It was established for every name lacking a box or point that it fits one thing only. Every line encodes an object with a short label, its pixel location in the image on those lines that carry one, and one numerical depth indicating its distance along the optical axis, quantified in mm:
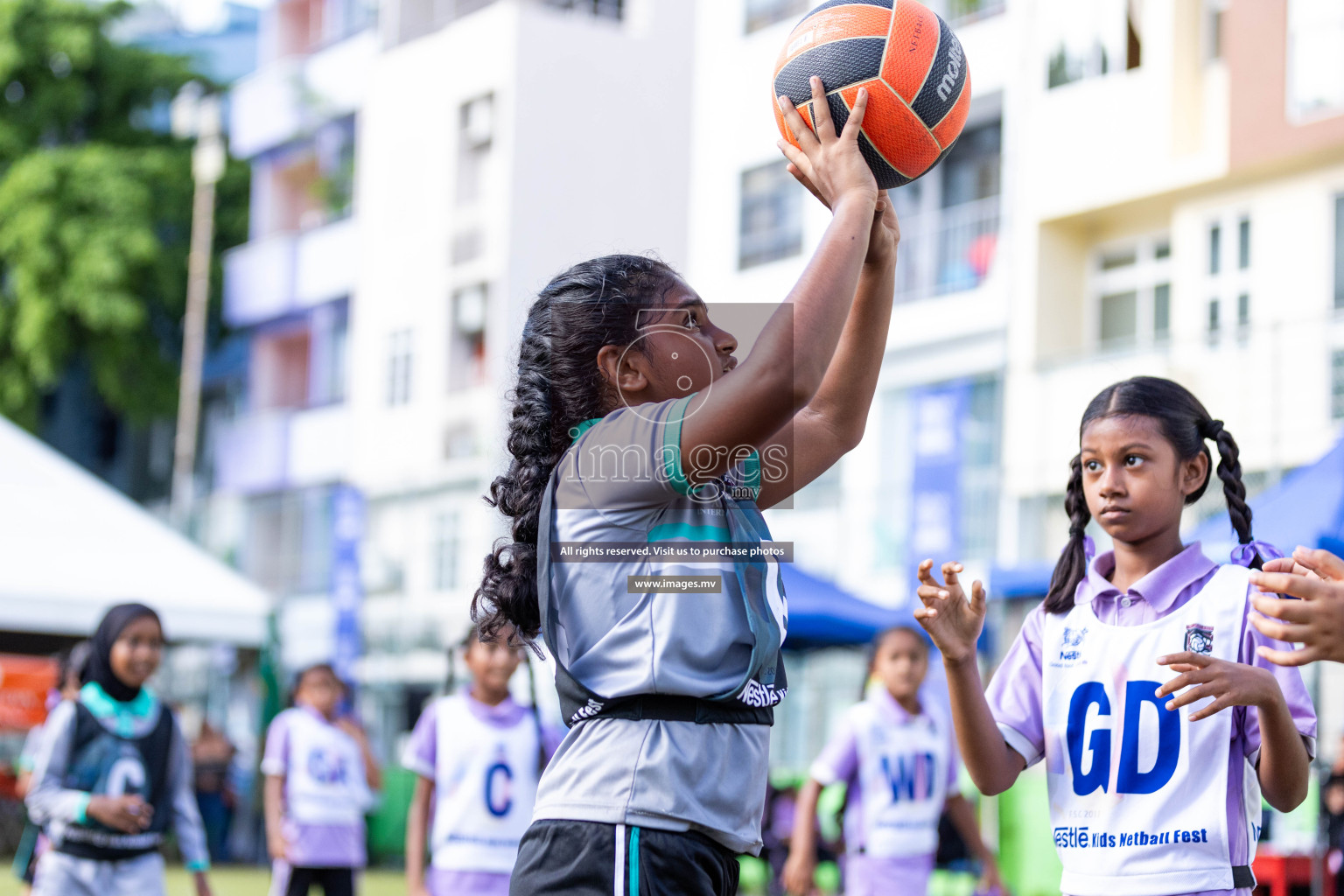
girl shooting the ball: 2549
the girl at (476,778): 6414
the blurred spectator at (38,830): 6371
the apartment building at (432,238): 24125
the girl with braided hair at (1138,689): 3193
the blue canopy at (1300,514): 6789
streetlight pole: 28406
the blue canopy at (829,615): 11883
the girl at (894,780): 7125
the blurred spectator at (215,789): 19531
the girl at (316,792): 8719
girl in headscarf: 5746
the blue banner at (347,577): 18531
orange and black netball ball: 3059
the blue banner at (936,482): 13766
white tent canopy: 12961
